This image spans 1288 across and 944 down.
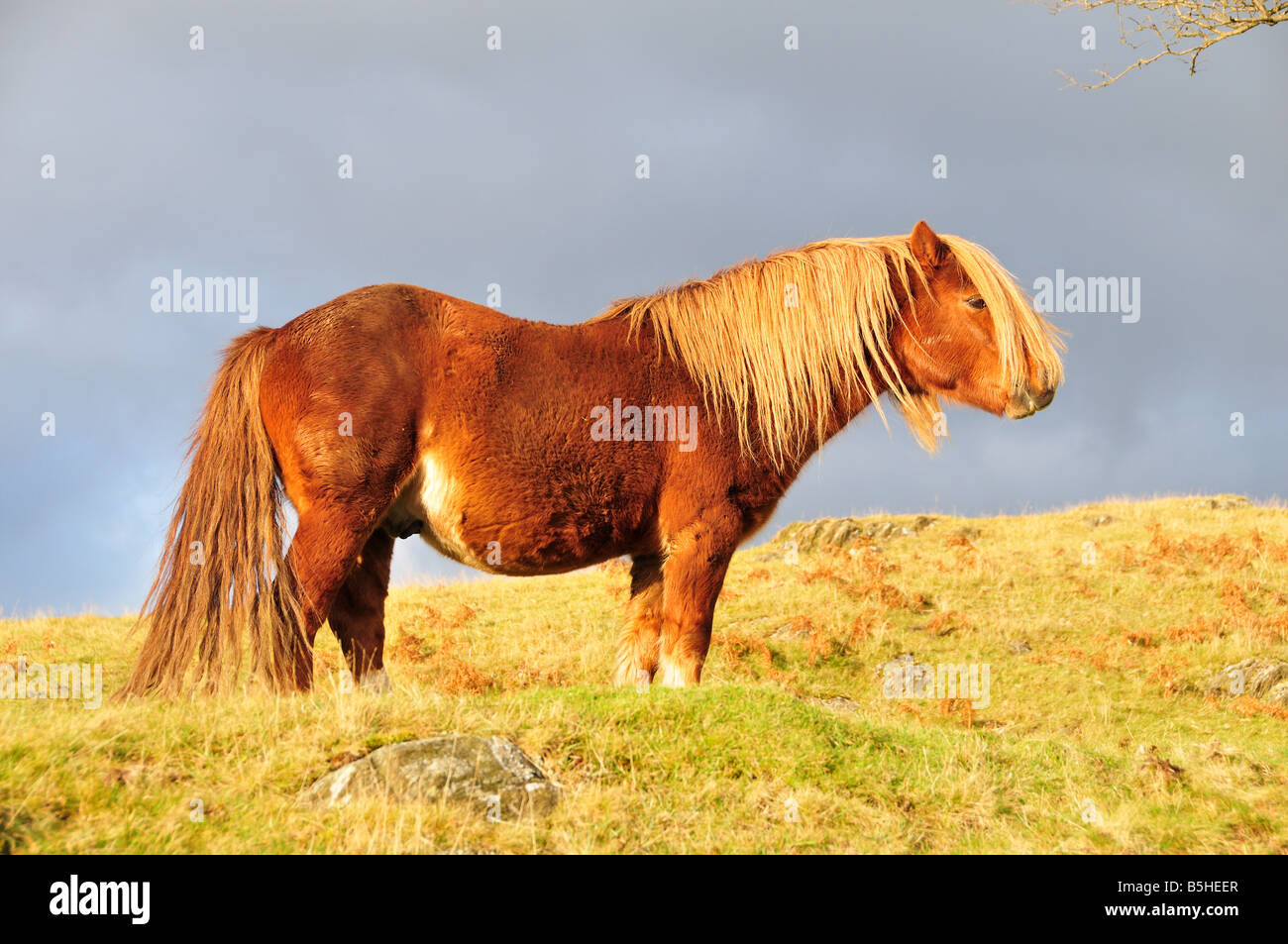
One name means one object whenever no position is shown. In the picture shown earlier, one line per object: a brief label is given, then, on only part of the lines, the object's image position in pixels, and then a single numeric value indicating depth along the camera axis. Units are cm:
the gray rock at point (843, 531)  2100
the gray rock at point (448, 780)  583
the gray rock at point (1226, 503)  2388
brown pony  764
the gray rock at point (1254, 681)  1338
